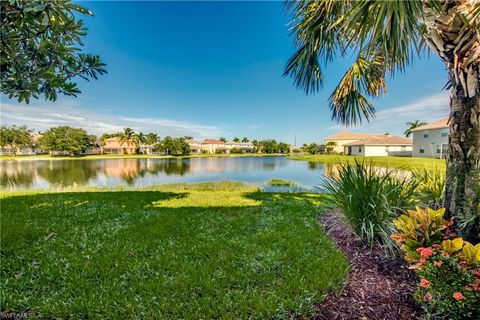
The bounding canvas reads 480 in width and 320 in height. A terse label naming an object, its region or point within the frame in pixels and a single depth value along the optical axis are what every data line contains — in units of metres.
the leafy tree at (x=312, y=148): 63.97
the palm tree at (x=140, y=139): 69.94
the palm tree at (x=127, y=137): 68.25
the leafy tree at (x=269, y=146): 81.12
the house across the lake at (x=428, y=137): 27.20
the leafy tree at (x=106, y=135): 70.09
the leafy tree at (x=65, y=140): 51.44
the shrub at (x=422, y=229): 1.99
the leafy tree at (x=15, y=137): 48.08
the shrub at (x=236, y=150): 79.83
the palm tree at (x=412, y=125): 50.97
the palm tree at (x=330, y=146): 59.42
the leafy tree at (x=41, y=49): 1.57
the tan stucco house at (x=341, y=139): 59.69
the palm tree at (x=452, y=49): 1.81
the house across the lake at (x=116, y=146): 69.31
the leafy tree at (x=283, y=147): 82.43
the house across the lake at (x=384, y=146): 40.38
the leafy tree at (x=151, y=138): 70.62
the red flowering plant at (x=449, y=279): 1.49
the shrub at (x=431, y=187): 3.28
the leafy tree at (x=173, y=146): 62.22
